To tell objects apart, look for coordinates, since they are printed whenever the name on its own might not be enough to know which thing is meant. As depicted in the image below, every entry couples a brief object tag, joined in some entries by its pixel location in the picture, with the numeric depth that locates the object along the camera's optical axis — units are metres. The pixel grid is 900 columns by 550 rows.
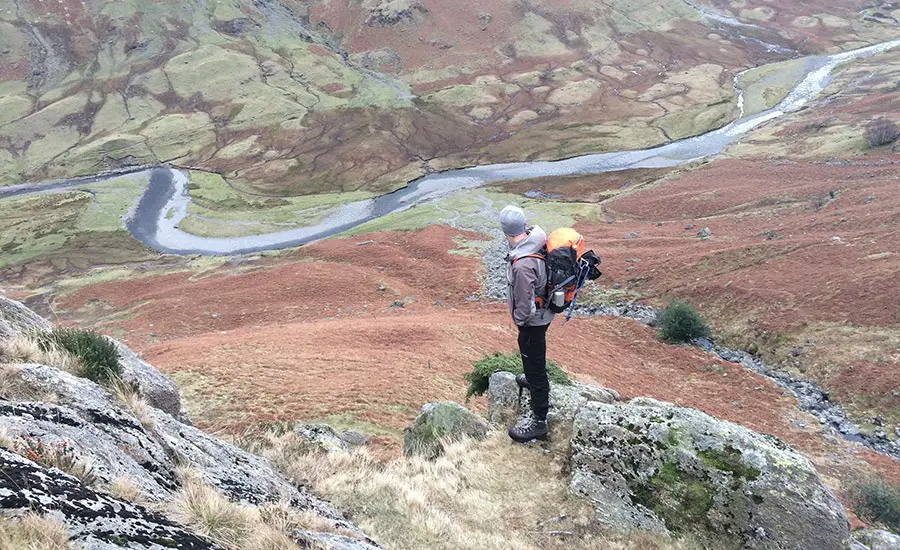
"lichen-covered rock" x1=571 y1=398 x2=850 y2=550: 7.04
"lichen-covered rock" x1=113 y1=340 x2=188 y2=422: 8.95
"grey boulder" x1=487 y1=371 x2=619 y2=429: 10.18
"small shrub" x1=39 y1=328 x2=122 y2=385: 7.90
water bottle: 8.17
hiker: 8.19
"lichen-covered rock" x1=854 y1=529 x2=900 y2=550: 8.50
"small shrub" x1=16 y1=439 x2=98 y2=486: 4.47
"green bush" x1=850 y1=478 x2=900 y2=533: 12.24
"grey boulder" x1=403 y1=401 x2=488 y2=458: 10.27
